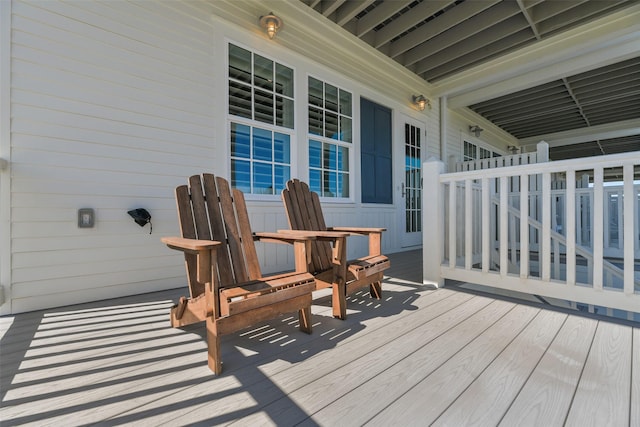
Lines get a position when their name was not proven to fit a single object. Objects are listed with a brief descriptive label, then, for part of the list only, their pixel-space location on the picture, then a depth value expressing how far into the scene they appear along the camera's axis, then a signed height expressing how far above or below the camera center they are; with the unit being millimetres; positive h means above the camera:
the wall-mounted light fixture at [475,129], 7143 +1973
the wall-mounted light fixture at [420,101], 5426 +2044
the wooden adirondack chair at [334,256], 1965 -345
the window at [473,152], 7099 +1507
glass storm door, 5355 +490
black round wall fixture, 2465 -27
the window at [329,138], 3930 +1038
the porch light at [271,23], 3178 +2072
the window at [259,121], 3188 +1047
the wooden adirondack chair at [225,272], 1349 -350
